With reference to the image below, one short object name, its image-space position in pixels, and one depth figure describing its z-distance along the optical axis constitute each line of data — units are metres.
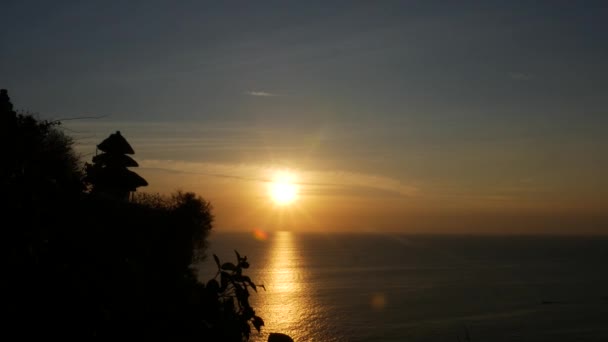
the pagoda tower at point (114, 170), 27.19
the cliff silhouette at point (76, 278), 4.60
